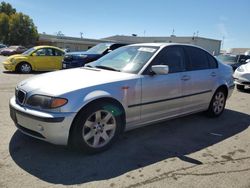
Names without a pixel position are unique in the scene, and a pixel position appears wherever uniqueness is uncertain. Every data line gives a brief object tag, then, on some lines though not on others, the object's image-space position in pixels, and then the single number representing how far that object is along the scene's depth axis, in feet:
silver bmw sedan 8.59
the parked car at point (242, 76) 24.66
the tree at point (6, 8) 143.37
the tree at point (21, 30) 119.36
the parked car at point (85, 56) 27.52
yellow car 32.85
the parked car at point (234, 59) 39.38
